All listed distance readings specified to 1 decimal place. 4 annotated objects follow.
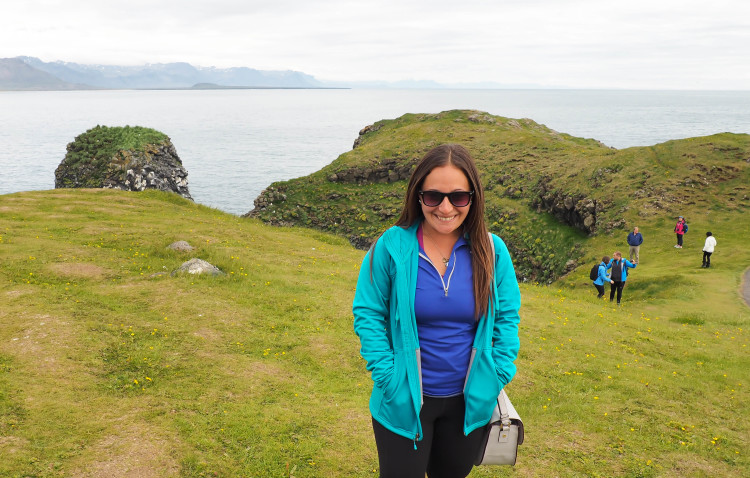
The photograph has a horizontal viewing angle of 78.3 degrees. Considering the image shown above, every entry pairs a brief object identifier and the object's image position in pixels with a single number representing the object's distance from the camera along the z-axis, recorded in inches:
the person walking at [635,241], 1189.7
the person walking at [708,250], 1116.5
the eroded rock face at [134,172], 2242.9
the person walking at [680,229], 1278.1
